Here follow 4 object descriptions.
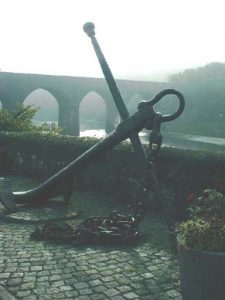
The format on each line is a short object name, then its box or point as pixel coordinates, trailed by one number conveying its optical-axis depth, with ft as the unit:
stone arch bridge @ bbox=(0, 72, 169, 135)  130.72
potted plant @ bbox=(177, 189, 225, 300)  11.32
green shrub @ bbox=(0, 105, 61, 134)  47.21
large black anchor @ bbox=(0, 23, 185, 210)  17.33
